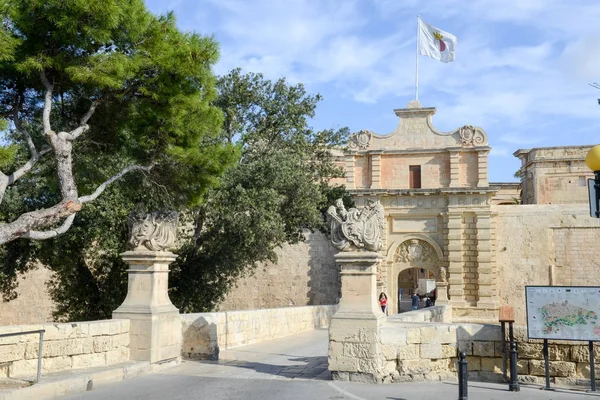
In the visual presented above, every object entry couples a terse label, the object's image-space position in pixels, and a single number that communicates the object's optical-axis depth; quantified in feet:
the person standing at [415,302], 81.35
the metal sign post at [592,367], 23.94
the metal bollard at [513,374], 24.41
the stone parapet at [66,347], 24.04
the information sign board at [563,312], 24.11
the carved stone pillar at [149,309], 29.89
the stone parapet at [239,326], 34.55
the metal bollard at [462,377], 21.93
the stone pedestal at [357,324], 26.89
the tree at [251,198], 49.57
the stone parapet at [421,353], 26.66
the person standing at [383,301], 73.06
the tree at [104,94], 26.35
